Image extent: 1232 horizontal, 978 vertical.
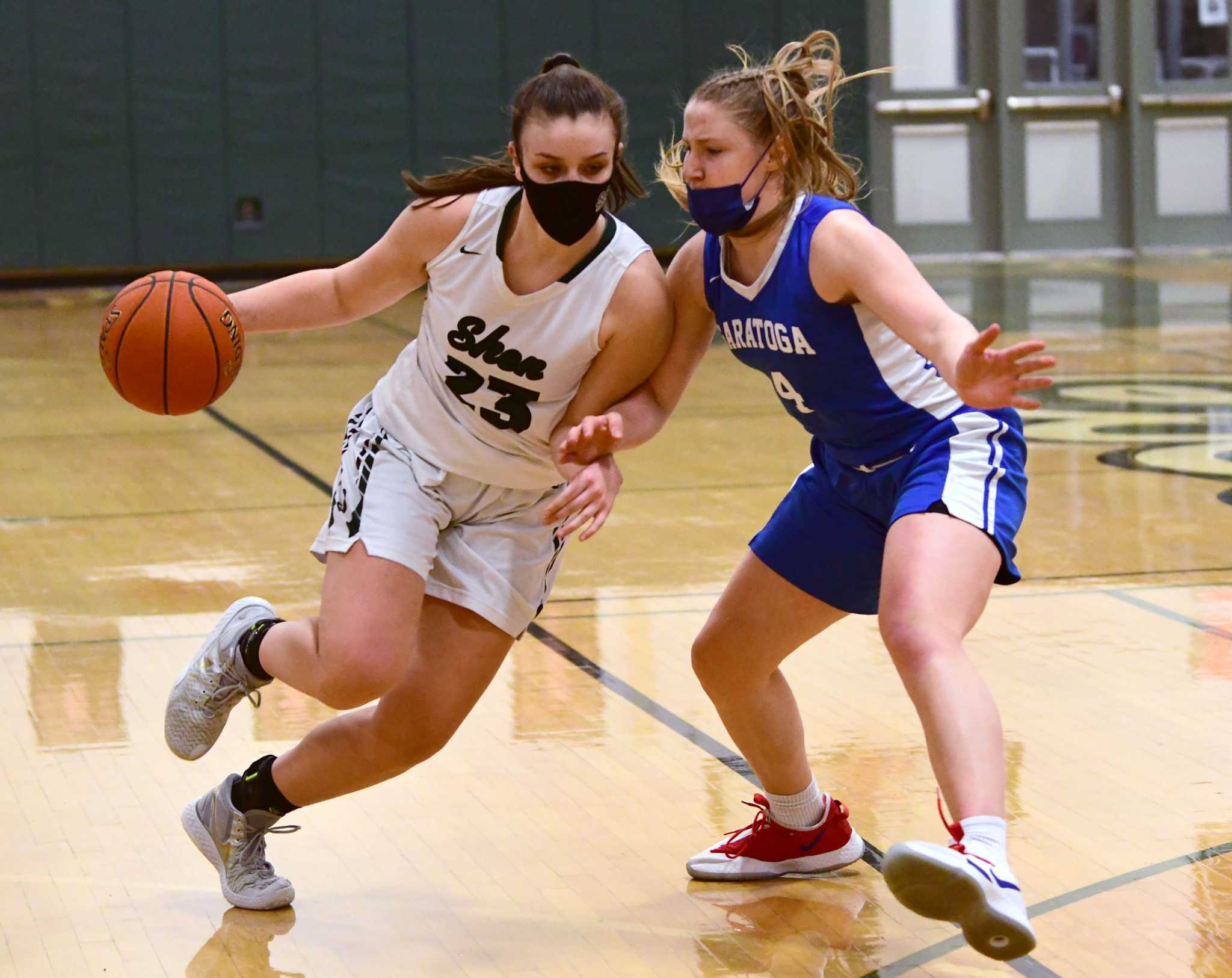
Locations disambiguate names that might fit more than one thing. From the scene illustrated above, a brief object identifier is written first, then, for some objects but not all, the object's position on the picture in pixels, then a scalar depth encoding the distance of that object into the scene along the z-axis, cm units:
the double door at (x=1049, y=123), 3178
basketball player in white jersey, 589
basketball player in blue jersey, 496
